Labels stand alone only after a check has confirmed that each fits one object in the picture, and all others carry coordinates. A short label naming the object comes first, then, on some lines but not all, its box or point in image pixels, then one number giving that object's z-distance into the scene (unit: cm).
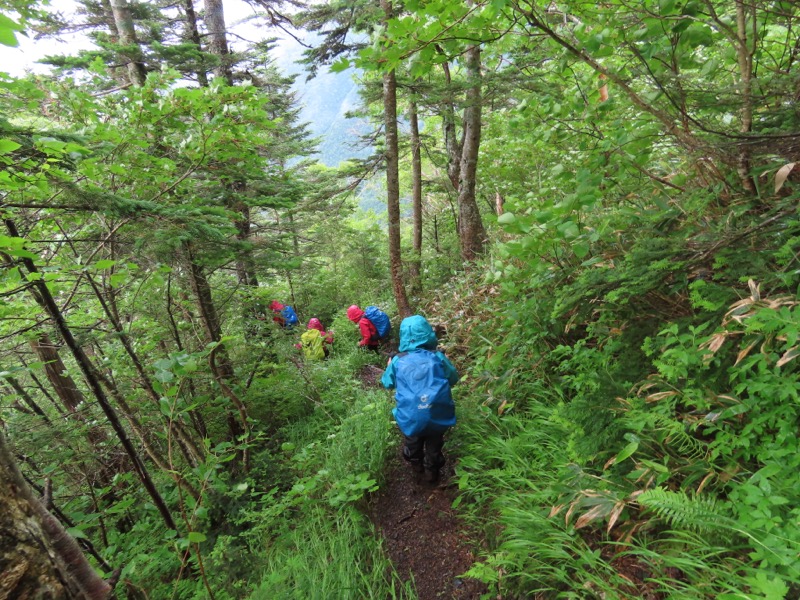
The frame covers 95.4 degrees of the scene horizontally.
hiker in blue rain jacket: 347
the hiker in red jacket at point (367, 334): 842
